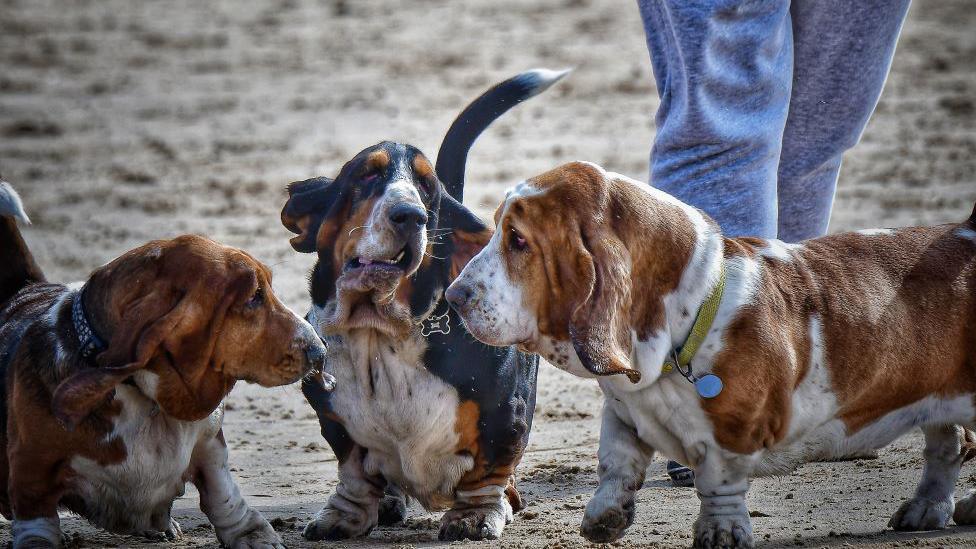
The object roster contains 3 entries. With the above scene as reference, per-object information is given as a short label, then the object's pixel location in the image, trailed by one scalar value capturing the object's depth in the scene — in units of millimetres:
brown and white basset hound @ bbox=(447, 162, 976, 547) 7355
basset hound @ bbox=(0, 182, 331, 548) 7441
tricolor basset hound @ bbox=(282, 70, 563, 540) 8500
